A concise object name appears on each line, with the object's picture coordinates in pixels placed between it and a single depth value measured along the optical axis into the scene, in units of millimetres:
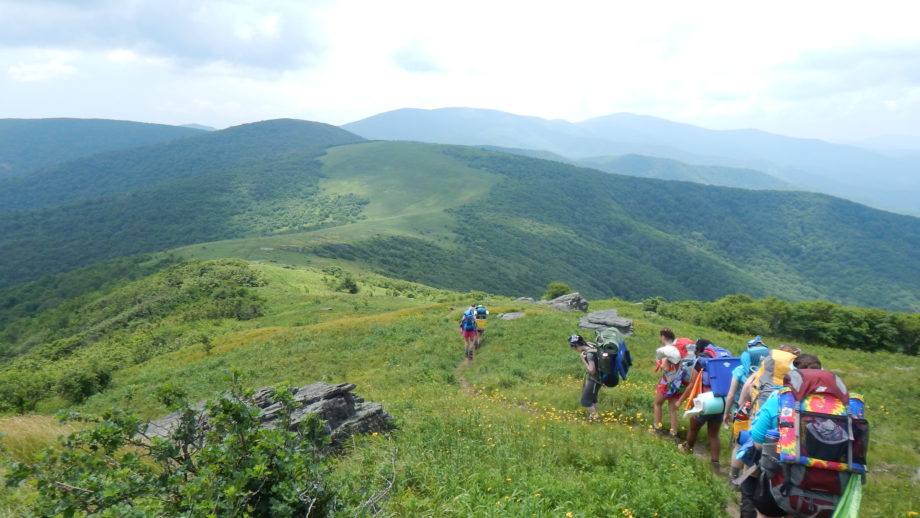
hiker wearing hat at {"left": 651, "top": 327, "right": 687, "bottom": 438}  9961
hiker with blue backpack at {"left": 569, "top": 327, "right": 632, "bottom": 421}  11047
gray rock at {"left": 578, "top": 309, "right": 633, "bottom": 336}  25766
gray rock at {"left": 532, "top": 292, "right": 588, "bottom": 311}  38688
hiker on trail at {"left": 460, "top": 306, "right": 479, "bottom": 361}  21344
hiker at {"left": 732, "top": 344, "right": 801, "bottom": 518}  7440
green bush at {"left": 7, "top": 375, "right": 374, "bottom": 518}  3549
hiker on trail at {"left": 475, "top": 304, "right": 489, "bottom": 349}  22234
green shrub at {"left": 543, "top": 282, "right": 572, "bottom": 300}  56562
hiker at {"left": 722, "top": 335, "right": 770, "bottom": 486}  8211
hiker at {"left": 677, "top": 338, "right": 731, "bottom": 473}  8742
